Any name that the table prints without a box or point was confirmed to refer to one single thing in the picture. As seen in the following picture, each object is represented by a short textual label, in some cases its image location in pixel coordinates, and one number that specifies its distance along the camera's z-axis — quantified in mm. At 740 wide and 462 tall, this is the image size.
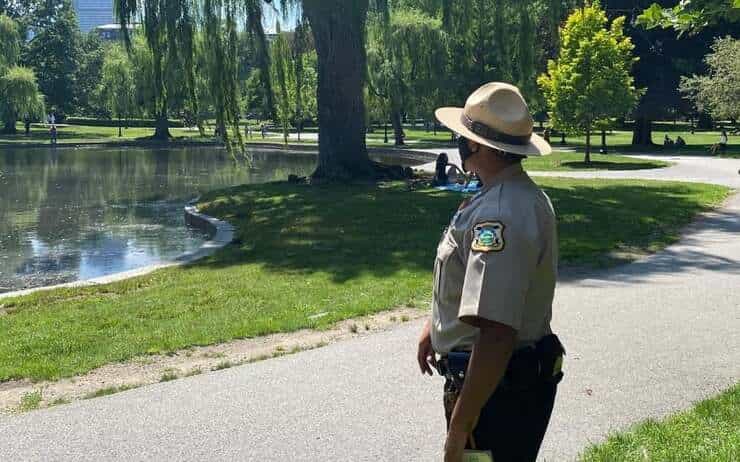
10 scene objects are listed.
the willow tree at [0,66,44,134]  57125
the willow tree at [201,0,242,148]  18016
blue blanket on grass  19334
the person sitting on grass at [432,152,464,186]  21016
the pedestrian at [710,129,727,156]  36312
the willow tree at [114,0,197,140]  17734
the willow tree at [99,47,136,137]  61094
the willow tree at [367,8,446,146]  38000
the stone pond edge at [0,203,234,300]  10688
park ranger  2445
